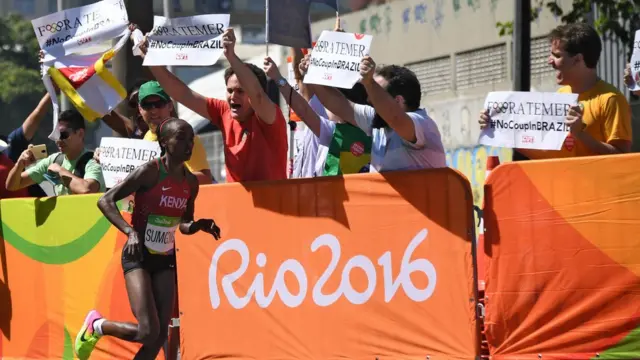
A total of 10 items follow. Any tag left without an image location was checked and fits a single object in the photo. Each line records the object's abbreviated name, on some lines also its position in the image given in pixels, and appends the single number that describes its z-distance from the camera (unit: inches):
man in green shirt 769.6
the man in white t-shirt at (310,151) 702.7
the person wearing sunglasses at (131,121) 753.0
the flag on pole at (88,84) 768.9
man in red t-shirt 657.0
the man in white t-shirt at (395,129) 601.9
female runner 623.2
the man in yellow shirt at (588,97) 594.9
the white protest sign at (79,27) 746.2
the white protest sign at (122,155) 713.0
